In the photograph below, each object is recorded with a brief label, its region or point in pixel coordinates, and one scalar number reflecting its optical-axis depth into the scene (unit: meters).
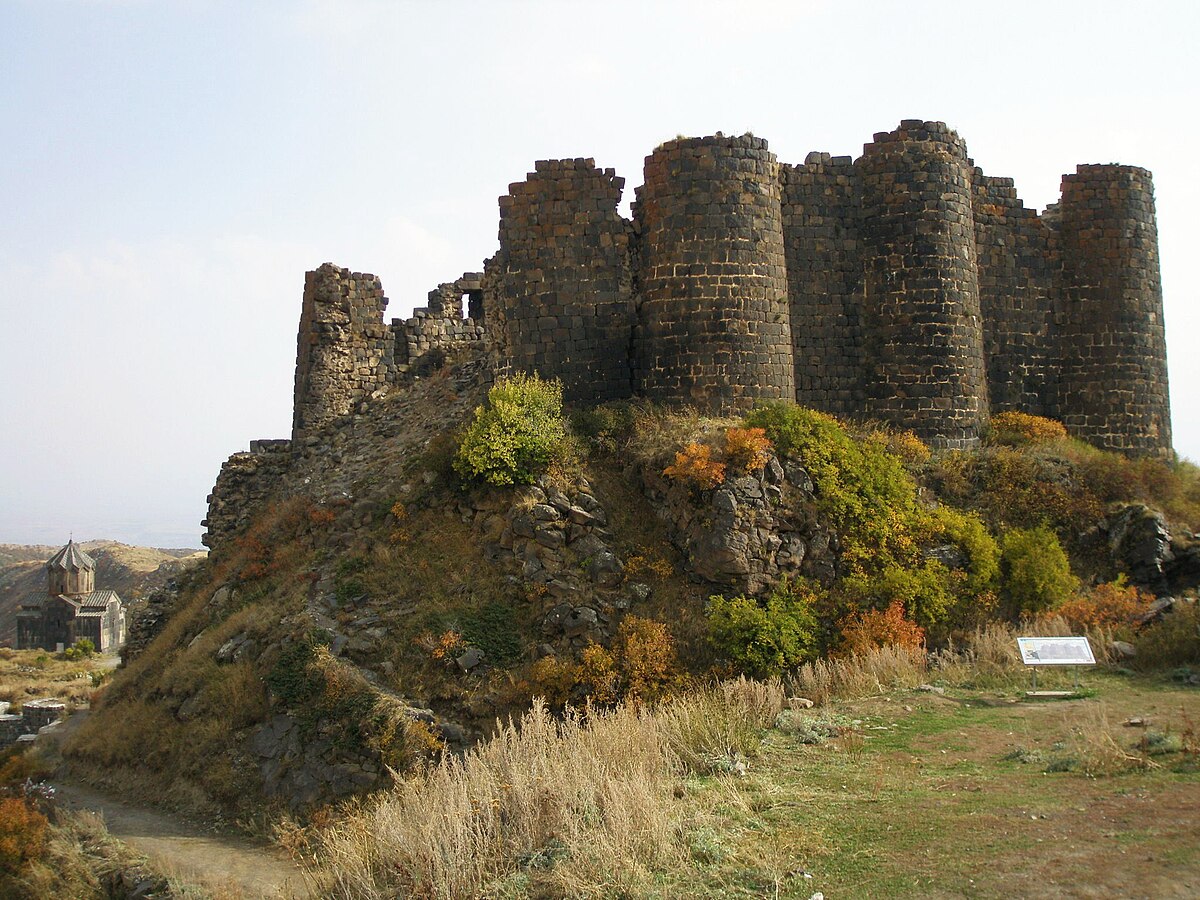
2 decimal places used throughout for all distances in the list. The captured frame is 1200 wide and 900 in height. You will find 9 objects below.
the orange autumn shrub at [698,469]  15.35
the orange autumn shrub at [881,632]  14.21
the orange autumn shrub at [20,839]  14.05
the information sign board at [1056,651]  12.14
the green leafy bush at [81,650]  46.19
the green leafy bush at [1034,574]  15.55
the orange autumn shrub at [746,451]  15.62
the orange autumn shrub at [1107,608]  14.70
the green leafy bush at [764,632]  13.96
